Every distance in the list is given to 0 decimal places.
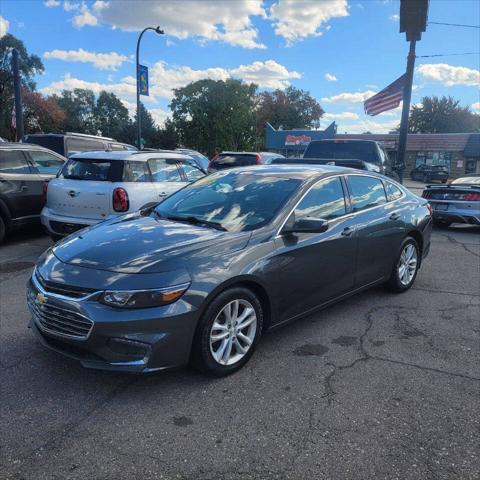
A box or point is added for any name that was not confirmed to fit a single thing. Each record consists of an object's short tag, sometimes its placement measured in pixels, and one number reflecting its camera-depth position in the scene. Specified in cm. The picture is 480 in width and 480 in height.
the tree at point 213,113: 6153
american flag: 1591
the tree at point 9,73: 4966
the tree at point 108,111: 10138
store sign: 4569
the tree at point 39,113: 5115
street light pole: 2026
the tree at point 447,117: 7462
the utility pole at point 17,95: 1911
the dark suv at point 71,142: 1325
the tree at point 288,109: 8519
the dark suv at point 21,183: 764
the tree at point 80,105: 10100
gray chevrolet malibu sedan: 296
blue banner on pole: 2044
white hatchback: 677
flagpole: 1452
